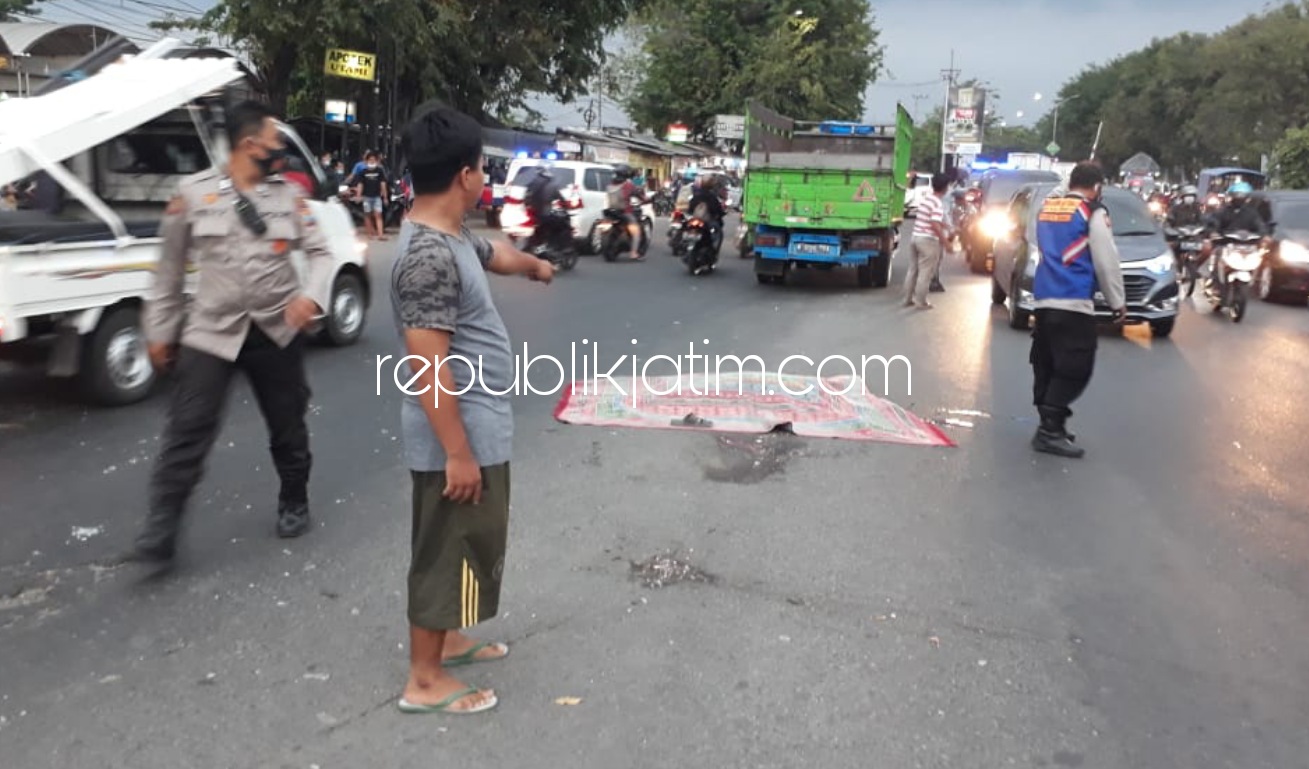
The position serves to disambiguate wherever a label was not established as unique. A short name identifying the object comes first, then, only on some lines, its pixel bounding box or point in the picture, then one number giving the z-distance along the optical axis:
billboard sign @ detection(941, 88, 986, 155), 59.88
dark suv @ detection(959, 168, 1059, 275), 18.20
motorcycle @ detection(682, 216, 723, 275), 15.79
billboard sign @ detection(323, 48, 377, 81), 23.12
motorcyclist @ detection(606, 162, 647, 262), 17.92
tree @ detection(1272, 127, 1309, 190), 32.47
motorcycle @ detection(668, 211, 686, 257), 16.67
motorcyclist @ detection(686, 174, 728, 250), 15.98
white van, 17.12
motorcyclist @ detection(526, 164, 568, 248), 15.60
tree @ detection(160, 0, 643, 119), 21.94
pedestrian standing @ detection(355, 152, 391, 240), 19.00
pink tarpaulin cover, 6.48
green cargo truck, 14.12
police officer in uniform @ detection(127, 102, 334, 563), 3.97
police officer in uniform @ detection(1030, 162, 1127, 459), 6.18
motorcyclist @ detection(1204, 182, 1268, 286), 13.12
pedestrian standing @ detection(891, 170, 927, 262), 21.85
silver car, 10.78
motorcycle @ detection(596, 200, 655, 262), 17.86
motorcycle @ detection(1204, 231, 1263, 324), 12.38
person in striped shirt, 12.38
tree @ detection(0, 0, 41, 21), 35.78
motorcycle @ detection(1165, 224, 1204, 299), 14.50
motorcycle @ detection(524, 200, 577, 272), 15.54
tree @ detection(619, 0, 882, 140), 49.31
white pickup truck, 5.78
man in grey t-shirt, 2.72
